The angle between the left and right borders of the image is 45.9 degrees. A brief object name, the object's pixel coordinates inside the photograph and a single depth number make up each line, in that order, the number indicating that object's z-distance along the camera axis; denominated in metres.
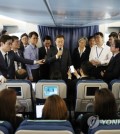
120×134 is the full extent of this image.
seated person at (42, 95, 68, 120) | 1.28
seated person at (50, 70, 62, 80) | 2.38
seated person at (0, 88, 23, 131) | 1.26
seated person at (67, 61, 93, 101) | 1.95
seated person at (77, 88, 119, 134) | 1.30
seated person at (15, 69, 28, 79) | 2.20
